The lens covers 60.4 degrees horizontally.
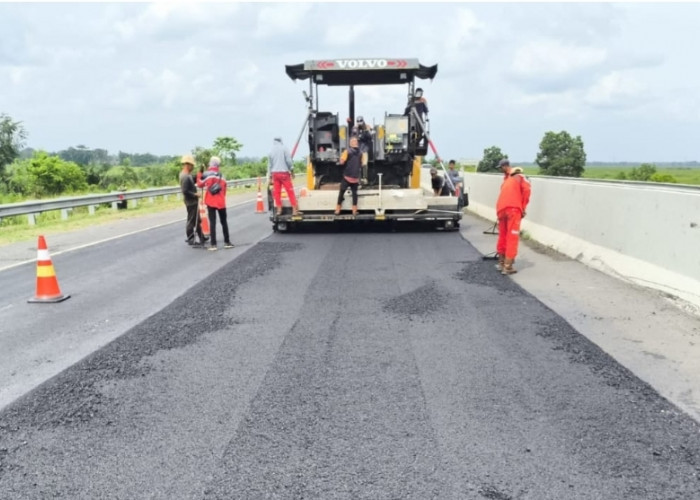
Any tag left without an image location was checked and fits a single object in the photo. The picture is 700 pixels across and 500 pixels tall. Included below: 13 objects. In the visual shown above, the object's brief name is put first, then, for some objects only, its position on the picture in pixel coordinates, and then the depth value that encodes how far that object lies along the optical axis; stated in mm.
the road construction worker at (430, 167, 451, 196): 14898
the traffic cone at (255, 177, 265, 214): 20253
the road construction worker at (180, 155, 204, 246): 11602
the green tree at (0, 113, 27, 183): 36062
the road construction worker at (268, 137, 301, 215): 12680
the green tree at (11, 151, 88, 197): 44688
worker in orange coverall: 8387
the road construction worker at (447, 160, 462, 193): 15690
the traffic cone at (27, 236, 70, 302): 7113
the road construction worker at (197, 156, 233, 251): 11242
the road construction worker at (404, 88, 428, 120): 13492
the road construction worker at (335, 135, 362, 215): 12430
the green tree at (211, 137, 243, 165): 62688
